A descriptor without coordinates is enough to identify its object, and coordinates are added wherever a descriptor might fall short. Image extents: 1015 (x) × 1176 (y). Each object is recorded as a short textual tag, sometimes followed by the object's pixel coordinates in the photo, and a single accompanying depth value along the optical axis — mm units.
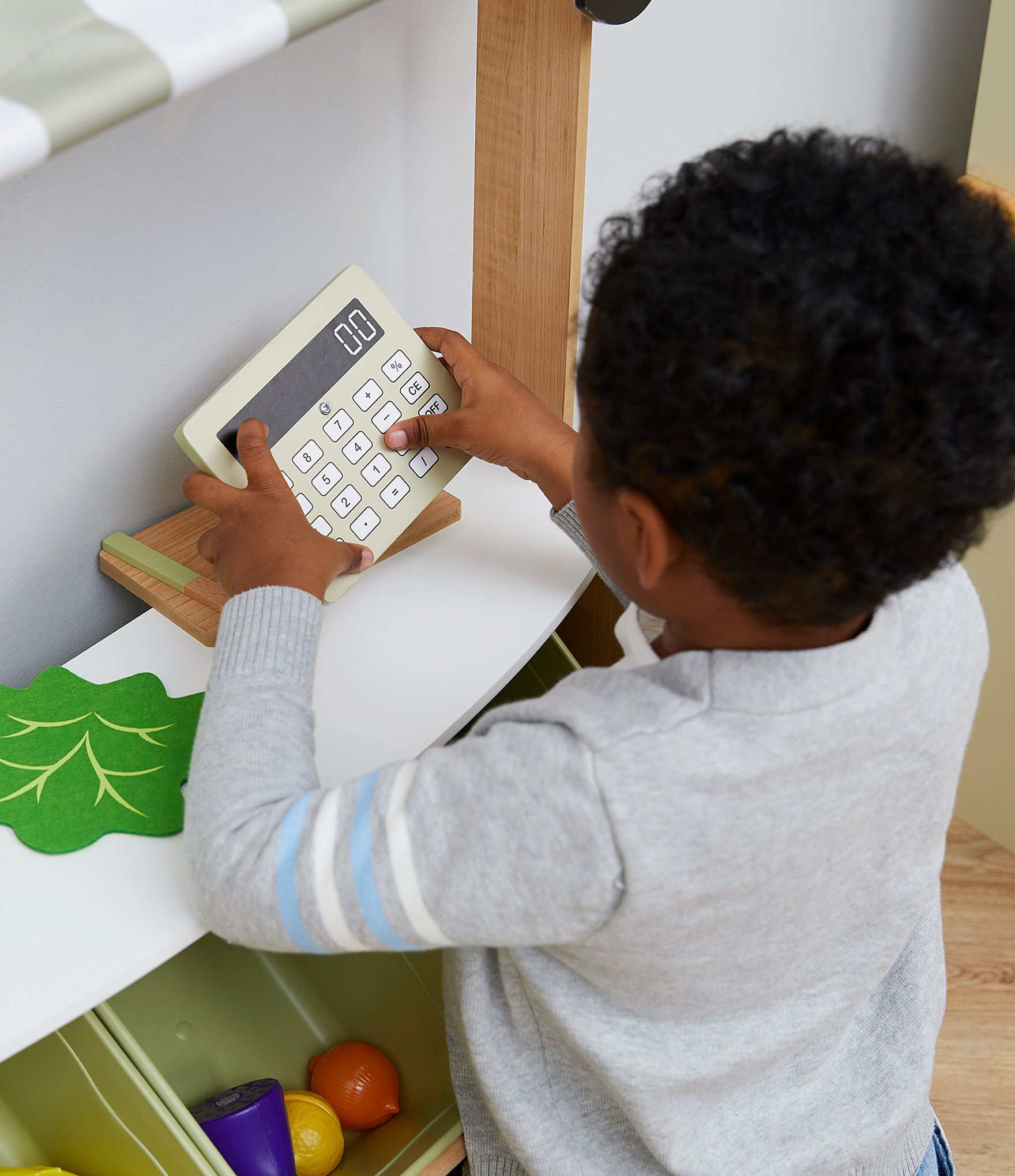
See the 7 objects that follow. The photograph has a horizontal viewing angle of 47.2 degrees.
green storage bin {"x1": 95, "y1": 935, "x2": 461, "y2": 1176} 820
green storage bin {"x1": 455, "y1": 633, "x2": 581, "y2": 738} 975
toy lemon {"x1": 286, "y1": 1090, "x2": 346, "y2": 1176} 799
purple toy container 737
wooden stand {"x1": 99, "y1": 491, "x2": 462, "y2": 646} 796
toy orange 838
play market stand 606
